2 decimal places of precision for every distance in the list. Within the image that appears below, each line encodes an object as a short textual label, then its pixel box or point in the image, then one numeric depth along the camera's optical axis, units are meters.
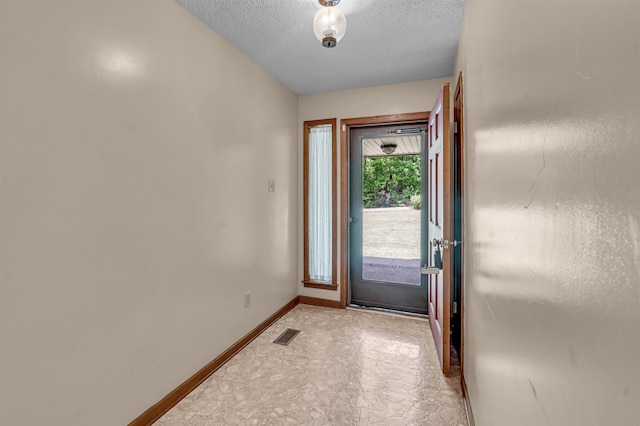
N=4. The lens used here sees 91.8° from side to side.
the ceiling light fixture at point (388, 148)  3.51
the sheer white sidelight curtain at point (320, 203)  3.49
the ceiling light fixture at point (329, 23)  1.75
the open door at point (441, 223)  2.15
